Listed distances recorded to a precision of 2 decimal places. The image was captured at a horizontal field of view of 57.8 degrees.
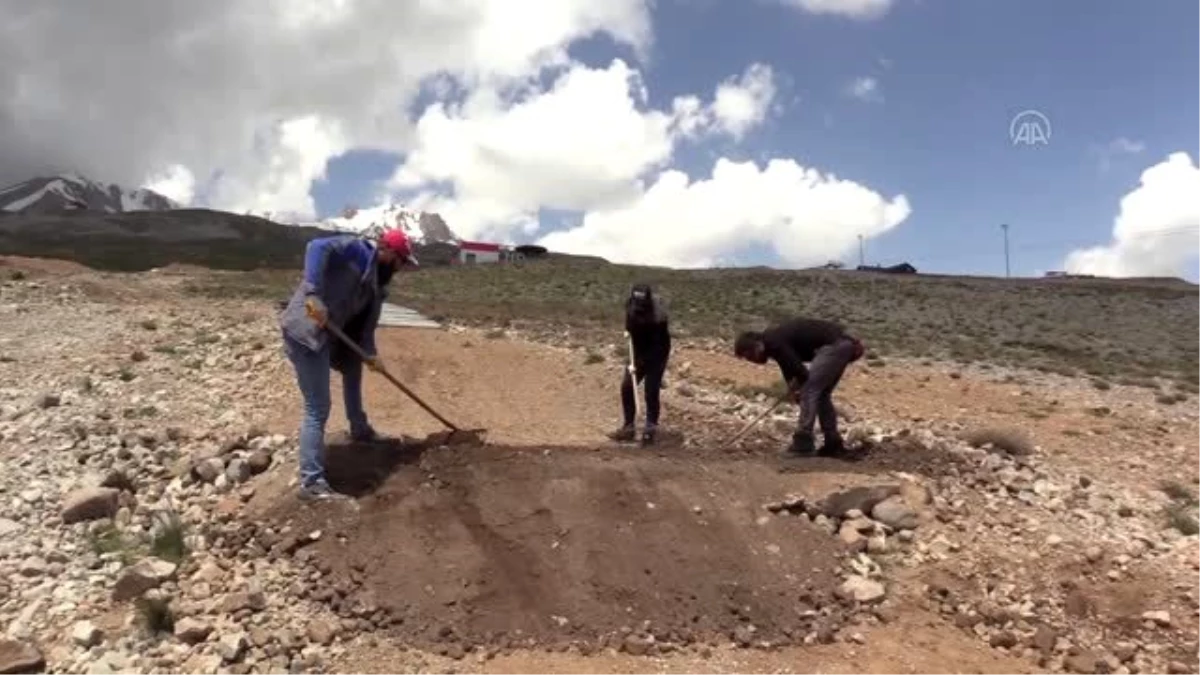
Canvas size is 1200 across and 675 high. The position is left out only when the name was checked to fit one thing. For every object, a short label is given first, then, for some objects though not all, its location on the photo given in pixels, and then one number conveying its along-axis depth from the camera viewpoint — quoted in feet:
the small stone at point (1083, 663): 23.77
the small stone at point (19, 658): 21.11
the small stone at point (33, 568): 24.95
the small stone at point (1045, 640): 24.47
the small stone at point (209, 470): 30.12
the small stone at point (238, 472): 29.89
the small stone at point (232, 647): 21.74
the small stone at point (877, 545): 27.94
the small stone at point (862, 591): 25.68
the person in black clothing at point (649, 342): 36.06
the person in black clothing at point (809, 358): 34.17
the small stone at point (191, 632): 22.33
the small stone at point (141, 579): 23.85
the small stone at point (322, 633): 22.53
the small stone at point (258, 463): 30.45
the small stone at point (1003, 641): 24.57
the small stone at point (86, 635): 22.12
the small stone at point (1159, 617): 25.25
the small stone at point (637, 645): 22.86
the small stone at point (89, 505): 27.76
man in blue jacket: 27.30
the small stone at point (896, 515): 29.04
